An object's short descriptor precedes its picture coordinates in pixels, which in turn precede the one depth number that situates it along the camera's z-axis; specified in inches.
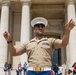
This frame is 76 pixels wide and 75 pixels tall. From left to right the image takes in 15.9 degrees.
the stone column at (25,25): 1424.7
